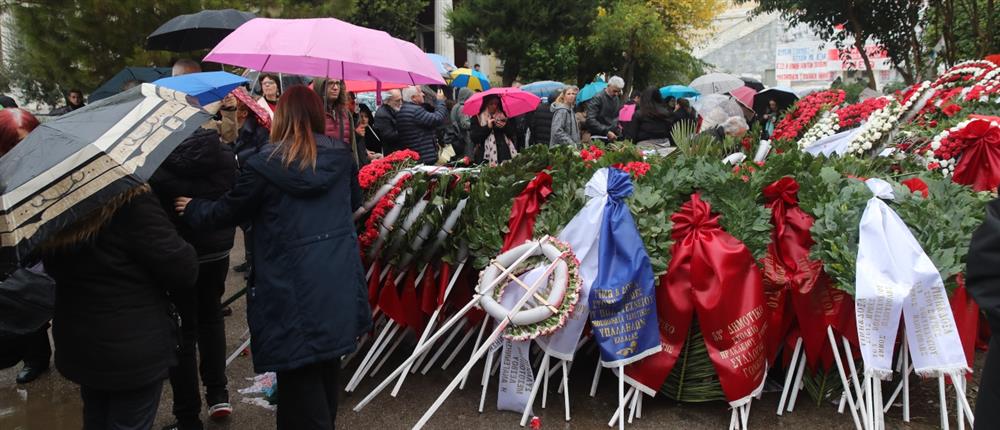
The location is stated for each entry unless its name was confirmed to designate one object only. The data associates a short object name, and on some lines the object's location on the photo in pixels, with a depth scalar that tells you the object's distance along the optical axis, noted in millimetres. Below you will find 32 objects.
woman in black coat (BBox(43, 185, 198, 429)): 2717
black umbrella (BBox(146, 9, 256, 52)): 7195
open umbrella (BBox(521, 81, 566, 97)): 17062
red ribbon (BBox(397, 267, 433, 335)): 4387
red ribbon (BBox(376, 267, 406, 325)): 4363
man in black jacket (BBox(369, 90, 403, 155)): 7910
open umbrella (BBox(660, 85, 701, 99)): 18577
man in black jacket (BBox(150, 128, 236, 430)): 3334
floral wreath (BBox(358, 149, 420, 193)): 4359
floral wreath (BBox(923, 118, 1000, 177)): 5176
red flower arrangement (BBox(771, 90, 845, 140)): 7855
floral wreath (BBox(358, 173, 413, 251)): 4227
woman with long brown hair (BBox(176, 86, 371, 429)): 3037
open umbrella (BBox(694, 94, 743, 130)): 7363
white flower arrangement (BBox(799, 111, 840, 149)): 7066
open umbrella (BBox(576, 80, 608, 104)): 13441
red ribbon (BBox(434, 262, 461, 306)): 4234
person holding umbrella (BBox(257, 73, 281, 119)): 6500
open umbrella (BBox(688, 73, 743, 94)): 17188
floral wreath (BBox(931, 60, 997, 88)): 6715
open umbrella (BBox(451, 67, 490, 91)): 16422
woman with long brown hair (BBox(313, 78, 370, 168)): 5648
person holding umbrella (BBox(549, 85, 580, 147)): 8578
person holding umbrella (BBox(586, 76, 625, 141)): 9758
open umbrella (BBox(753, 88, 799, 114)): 15508
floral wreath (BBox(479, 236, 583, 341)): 3748
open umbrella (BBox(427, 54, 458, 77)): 18094
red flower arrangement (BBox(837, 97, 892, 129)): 6973
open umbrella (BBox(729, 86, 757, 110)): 14602
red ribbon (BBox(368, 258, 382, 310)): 4449
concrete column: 34281
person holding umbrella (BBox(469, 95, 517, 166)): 7805
